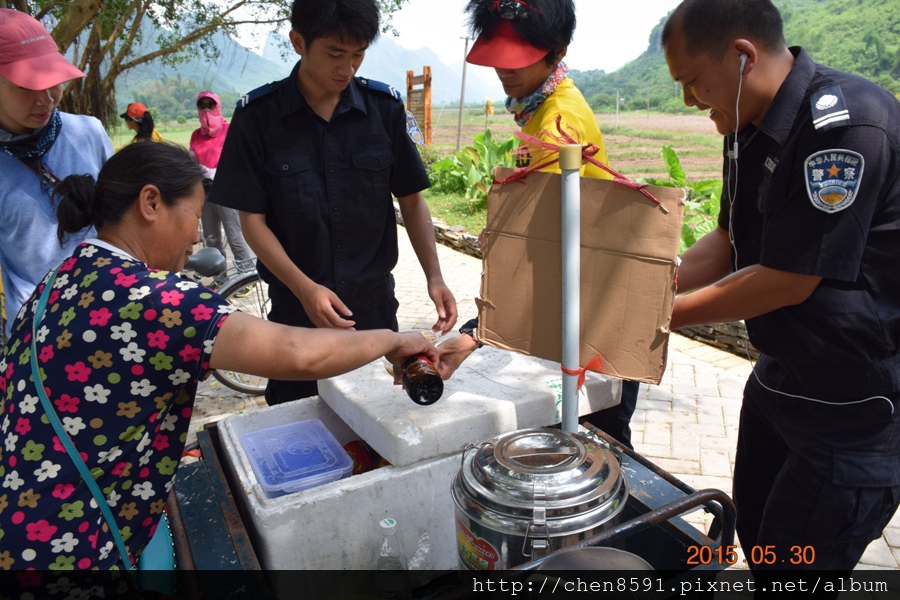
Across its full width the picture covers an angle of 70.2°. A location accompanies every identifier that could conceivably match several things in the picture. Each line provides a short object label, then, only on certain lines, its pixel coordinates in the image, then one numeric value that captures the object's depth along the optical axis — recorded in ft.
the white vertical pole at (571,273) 4.85
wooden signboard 41.17
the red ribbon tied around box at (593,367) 5.44
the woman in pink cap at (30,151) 7.06
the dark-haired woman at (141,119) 22.27
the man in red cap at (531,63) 6.50
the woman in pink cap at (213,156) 21.45
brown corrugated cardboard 4.97
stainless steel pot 4.35
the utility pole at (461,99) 40.31
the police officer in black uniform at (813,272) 4.62
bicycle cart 4.33
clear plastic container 6.03
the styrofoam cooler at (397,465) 5.32
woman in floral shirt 4.33
